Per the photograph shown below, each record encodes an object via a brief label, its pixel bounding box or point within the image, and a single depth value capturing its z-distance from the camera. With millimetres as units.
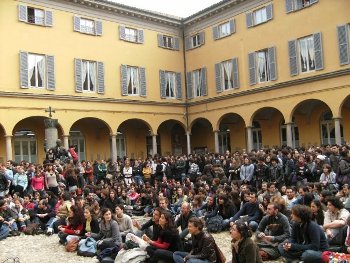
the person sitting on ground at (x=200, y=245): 6781
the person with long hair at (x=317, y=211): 8059
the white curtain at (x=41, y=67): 21656
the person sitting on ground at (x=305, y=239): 6859
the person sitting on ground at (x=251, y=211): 10305
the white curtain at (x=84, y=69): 23266
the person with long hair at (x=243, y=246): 5996
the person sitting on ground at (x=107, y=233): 9047
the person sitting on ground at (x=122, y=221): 9836
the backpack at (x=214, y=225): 10953
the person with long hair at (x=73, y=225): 10219
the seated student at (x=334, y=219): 7496
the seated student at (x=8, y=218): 11750
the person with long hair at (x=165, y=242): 7637
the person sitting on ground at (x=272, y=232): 8133
